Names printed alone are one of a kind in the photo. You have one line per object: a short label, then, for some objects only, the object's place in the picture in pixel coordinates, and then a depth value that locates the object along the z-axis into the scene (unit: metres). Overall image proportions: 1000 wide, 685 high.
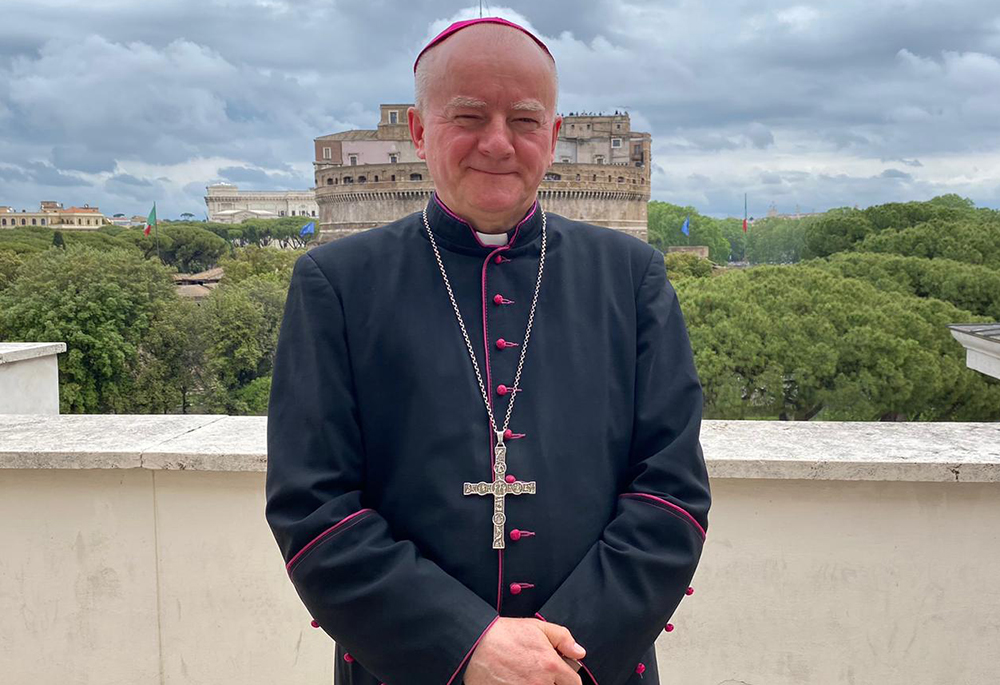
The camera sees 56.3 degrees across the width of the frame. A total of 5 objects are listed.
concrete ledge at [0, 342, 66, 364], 3.63
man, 1.08
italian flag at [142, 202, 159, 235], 42.94
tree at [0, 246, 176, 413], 22.18
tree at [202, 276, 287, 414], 24.61
